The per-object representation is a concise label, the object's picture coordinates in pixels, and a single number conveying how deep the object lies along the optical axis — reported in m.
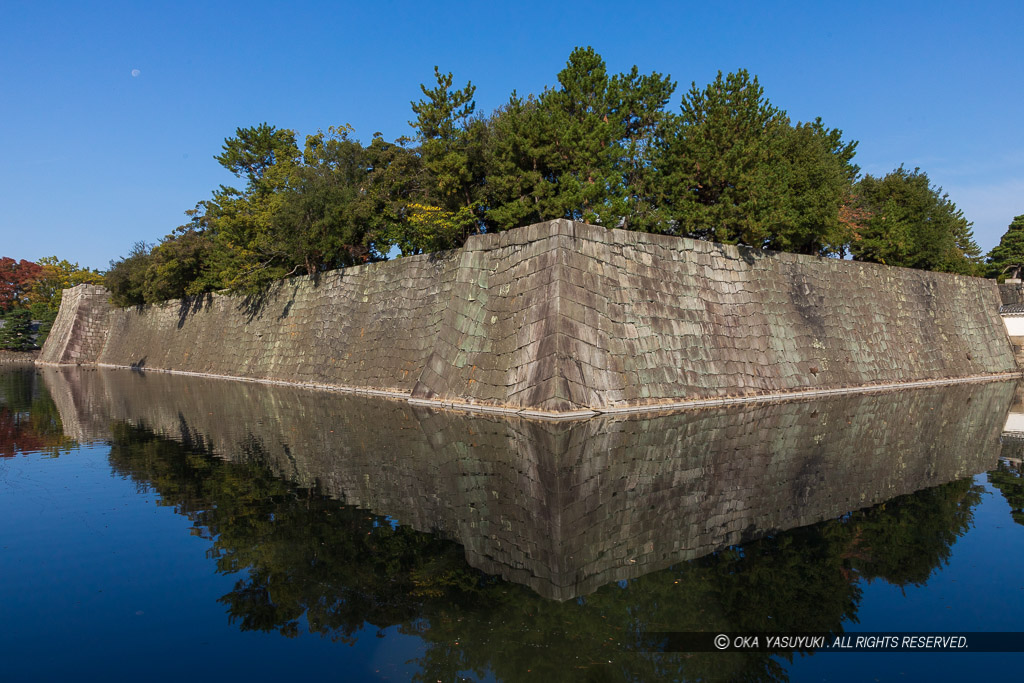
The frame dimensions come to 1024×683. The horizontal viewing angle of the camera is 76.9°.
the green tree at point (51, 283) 78.00
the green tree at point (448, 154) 22.98
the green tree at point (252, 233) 30.94
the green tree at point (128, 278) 49.48
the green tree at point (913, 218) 31.19
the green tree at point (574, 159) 20.80
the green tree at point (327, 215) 27.19
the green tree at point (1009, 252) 53.16
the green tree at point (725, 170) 21.28
